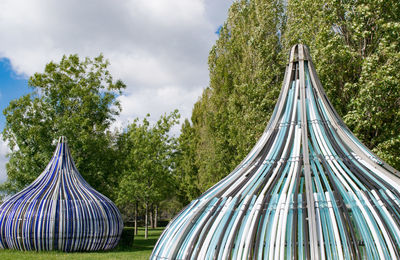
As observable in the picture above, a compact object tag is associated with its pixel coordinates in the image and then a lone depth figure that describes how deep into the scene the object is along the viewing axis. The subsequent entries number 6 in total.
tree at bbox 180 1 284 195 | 14.12
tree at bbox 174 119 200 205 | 27.14
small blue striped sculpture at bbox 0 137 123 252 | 12.70
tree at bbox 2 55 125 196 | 19.67
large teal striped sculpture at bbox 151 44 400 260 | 3.94
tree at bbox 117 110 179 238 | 20.66
